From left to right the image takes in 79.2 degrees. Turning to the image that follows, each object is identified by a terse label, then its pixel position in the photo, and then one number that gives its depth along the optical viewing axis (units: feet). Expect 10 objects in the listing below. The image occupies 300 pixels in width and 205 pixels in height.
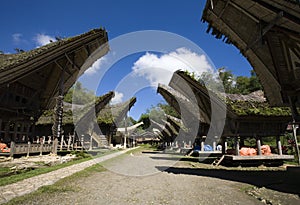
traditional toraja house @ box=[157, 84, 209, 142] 47.29
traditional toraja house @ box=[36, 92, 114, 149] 69.26
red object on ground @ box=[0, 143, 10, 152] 37.18
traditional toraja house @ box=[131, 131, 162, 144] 194.82
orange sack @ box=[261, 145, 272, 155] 33.88
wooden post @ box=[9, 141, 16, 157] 32.76
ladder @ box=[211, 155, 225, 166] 33.53
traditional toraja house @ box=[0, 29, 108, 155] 30.89
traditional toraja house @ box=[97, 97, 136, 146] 83.15
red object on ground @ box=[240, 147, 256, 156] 32.55
